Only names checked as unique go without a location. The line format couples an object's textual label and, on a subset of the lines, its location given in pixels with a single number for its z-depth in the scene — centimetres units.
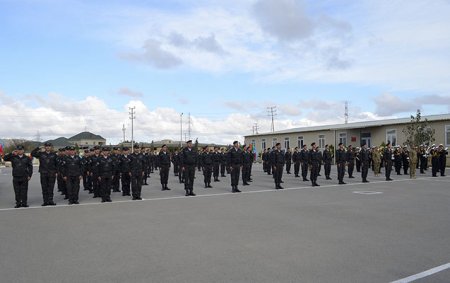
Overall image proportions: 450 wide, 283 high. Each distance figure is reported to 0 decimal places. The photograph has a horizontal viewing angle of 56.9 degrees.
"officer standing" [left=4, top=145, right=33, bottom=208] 1258
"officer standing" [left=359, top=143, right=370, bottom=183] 2007
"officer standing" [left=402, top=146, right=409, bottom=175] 2658
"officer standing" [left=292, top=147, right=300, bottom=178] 2497
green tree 3359
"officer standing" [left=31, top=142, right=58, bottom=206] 1304
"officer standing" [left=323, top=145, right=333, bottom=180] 2197
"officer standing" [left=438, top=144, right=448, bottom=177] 2409
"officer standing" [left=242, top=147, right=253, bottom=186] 1955
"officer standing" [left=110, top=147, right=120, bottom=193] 1560
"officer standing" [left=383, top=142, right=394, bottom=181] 2123
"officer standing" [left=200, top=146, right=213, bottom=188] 1898
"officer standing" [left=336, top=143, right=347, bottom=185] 1934
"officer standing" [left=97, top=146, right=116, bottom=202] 1391
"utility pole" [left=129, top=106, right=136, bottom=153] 7769
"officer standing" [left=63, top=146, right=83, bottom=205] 1344
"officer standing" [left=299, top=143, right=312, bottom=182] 2155
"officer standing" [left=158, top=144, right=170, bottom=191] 1786
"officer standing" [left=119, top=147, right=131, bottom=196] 1555
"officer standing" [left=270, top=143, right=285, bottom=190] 1752
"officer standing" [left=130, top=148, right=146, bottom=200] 1438
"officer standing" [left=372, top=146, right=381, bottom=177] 2407
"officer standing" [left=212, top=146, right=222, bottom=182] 2313
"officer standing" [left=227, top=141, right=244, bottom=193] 1672
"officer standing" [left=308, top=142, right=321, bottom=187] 1853
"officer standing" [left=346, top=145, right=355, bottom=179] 2142
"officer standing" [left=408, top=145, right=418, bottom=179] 2195
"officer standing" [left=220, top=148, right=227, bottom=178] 2562
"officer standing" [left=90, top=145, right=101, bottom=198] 1539
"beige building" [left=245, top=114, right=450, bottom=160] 3494
